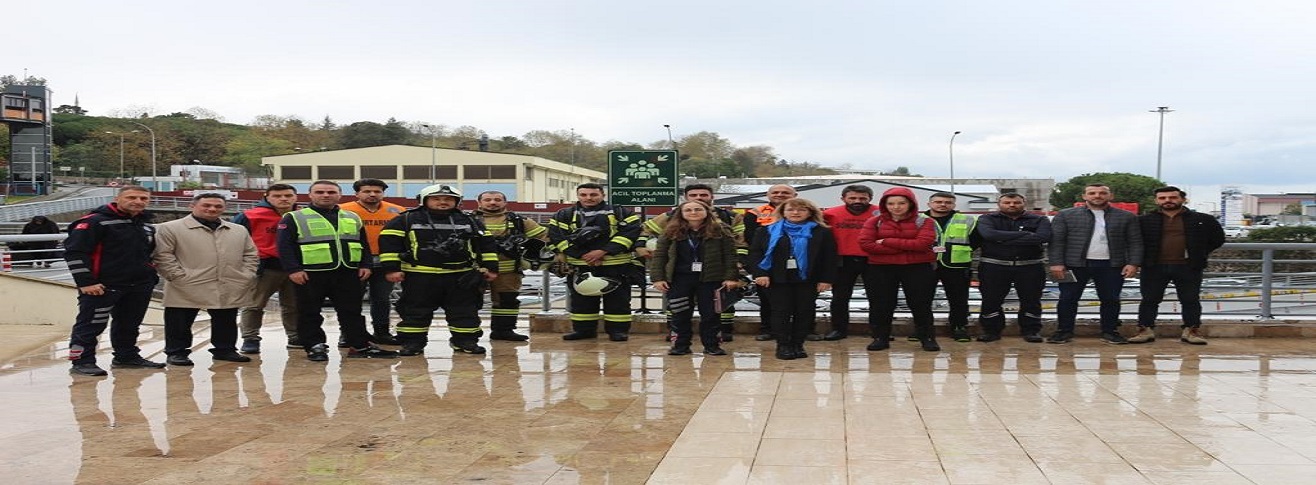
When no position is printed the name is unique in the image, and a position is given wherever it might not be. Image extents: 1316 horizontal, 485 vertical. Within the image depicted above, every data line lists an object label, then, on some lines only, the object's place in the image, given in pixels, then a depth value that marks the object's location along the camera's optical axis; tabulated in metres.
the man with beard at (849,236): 9.57
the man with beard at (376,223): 9.26
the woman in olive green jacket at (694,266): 8.80
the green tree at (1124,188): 56.26
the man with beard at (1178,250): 9.16
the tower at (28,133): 87.75
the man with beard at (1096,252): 9.28
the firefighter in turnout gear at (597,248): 9.54
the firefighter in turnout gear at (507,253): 9.66
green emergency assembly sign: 11.40
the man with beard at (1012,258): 9.34
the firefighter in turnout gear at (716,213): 9.32
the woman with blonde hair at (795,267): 8.55
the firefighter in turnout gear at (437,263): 8.77
